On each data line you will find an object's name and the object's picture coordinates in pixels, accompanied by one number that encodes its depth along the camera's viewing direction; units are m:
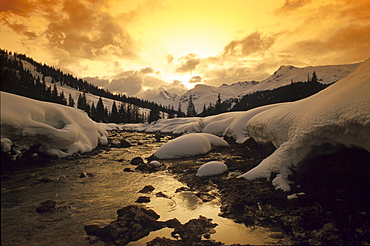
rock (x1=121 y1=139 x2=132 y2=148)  20.17
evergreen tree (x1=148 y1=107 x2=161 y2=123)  64.25
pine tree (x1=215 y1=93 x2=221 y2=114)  69.07
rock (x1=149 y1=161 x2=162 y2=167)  11.88
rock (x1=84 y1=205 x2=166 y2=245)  4.58
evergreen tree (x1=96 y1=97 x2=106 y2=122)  66.25
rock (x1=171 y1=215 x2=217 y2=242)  4.64
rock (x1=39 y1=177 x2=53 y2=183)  7.21
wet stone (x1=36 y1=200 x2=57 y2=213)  5.03
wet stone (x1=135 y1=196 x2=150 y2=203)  6.71
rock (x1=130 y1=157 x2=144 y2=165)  12.34
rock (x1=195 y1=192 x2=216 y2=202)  7.00
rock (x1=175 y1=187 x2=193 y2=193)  7.95
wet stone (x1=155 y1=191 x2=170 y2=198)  7.30
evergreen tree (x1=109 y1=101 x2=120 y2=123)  71.88
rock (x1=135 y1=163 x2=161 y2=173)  10.91
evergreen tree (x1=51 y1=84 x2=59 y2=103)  53.95
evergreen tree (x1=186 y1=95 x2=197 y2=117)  80.34
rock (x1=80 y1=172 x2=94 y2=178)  9.05
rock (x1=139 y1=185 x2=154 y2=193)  7.69
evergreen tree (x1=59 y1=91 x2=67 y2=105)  59.47
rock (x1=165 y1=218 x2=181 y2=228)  5.23
